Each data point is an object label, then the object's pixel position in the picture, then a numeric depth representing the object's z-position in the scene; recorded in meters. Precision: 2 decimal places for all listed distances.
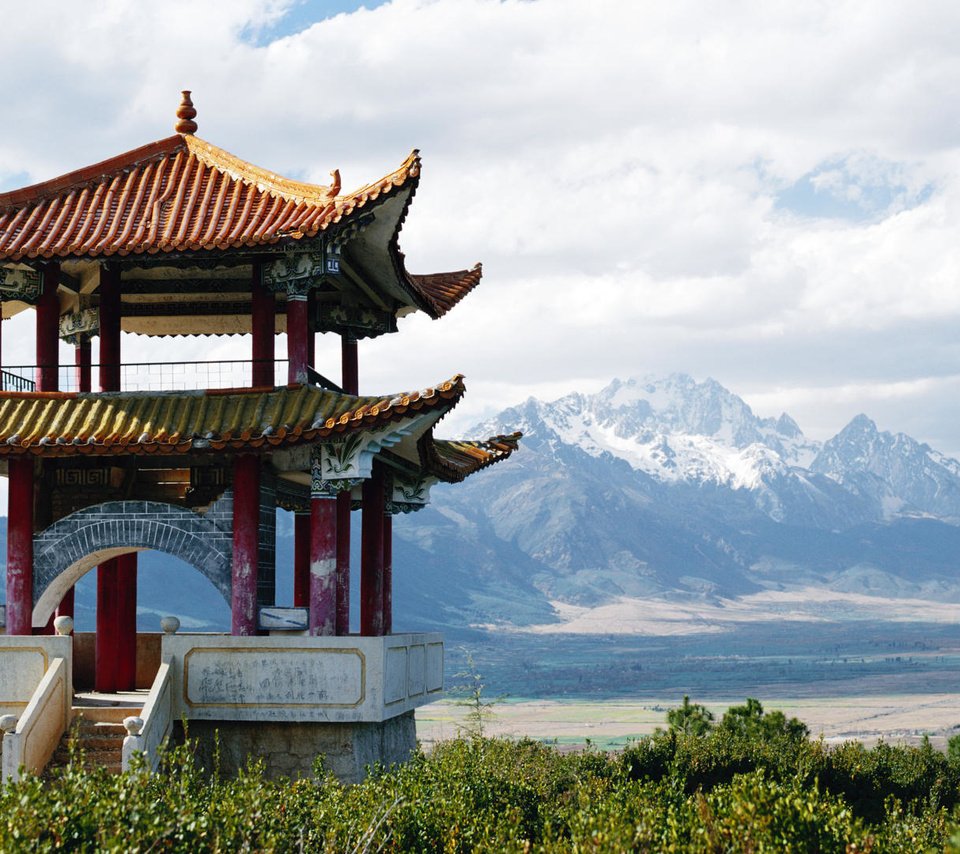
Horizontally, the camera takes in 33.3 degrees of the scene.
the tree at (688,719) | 57.21
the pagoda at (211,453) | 26.19
